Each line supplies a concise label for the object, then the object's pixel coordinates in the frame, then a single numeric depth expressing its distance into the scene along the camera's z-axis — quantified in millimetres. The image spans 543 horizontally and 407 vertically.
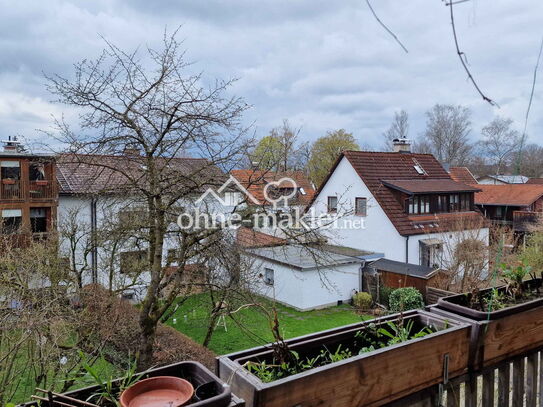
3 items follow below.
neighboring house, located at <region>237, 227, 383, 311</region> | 10227
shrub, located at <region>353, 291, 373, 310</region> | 9912
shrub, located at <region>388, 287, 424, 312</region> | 8438
